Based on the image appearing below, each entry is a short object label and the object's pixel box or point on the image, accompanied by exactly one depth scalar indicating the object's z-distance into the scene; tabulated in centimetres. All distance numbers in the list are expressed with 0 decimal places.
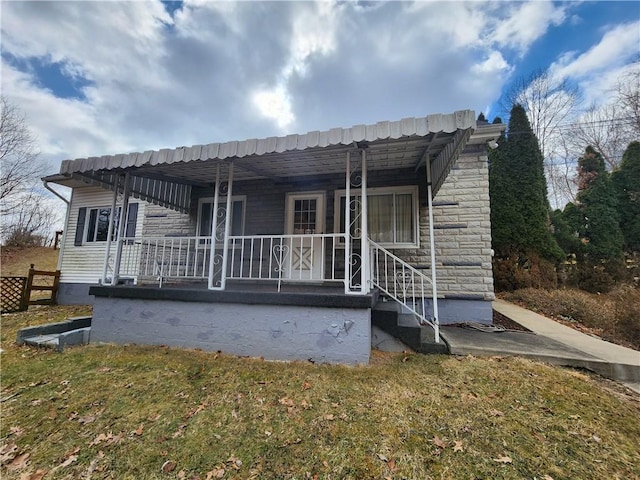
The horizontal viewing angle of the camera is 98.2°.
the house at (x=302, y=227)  354
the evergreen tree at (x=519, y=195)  870
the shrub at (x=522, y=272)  802
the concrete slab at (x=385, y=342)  382
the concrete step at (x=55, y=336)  428
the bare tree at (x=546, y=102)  1449
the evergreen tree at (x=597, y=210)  912
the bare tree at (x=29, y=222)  1647
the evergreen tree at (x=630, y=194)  949
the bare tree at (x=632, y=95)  1164
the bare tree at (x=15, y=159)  1370
